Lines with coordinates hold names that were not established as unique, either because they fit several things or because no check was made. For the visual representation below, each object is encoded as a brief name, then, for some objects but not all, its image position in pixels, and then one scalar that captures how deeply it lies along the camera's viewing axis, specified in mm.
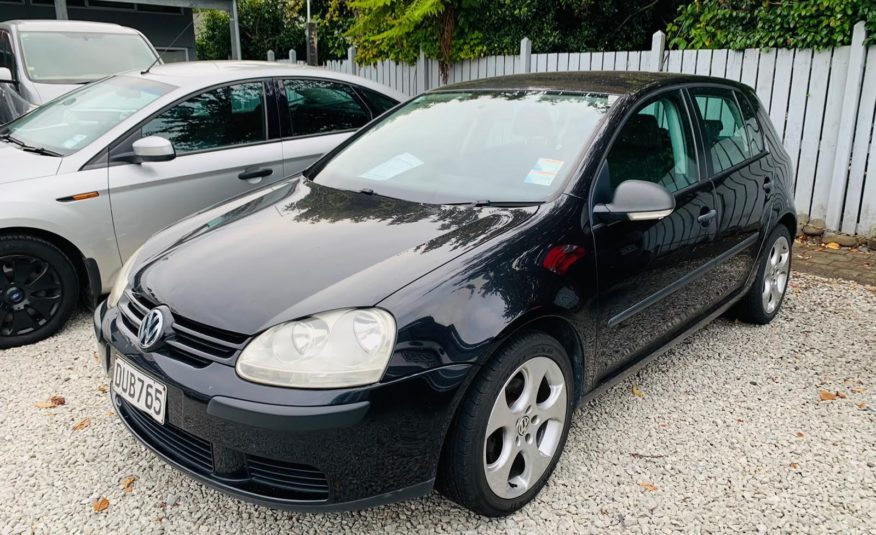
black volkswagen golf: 2055
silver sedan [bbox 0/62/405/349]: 3791
